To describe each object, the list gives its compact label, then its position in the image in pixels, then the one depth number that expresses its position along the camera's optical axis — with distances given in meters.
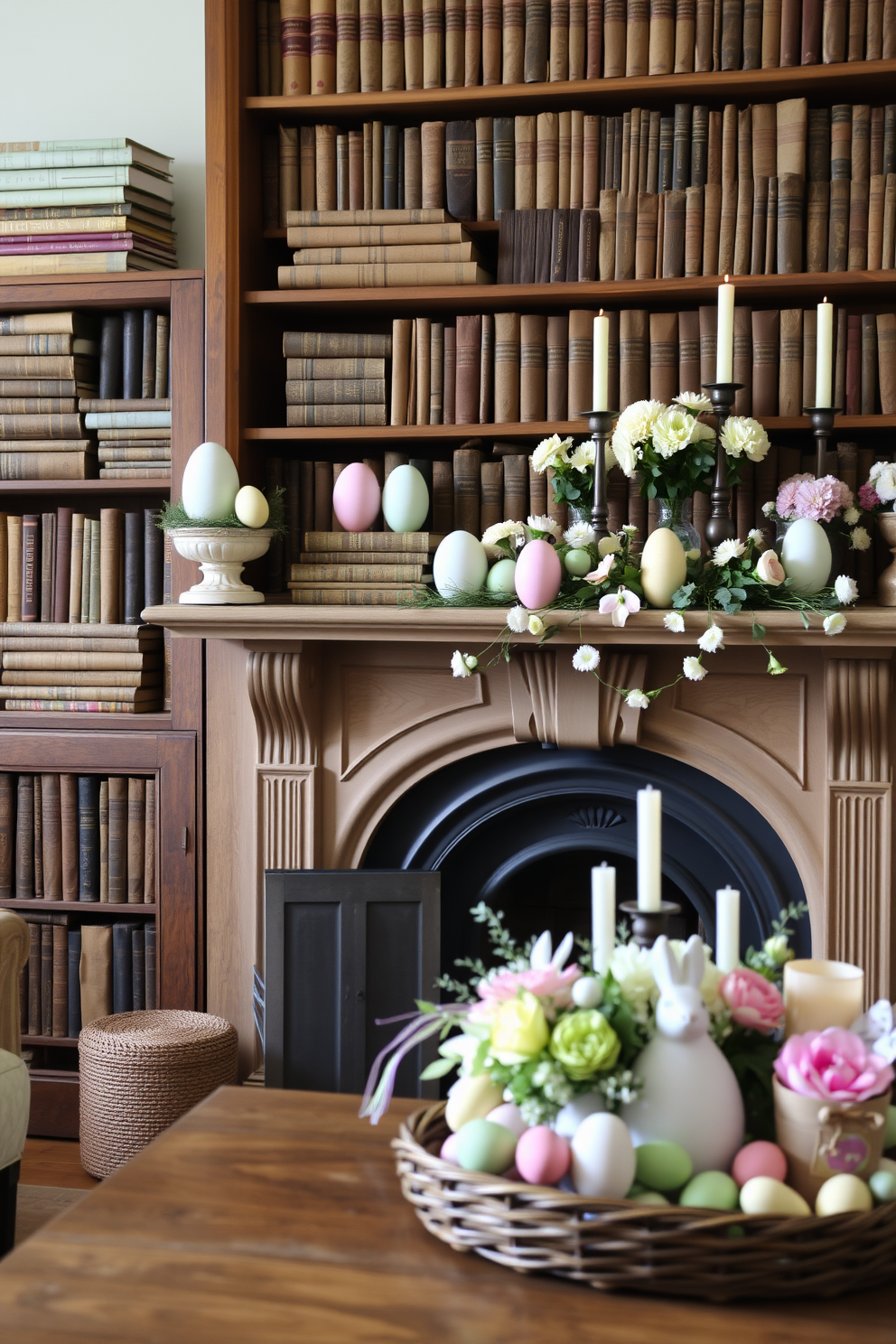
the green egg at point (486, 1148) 1.08
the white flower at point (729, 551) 2.36
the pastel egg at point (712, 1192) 1.02
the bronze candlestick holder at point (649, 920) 1.13
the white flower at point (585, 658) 2.38
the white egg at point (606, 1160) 1.03
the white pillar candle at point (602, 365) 2.43
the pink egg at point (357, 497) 2.66
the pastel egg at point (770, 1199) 1.00
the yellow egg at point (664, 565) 2.36
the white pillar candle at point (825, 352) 2.39
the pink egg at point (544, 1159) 1.04
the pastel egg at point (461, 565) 2.48
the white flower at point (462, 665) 2.46
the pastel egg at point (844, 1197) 1.01
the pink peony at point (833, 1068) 1.03
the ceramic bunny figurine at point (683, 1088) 1.07
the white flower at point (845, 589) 2.29
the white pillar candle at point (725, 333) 2.34
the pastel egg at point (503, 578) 2.48
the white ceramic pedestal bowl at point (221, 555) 2.59
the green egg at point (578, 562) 2.44
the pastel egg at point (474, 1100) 1.16
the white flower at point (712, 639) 2.31
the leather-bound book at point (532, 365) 2.70
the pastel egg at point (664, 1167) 1.05
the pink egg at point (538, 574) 2.38
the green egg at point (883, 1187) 1.03
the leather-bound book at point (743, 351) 2.61
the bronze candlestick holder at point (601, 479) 2.45
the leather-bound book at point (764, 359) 2.60
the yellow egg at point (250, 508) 2.57
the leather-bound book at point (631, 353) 2.64
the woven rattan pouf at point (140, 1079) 2.62
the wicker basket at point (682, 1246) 0.97
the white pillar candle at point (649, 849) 1.13
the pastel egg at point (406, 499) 2.62
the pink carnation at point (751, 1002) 1.13
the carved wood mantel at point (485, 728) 2.51
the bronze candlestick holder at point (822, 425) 2.40
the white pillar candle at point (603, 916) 1.16
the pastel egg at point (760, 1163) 1.04
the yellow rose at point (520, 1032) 1.06
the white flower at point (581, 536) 2.49
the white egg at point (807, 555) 2.35
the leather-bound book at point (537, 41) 2.66
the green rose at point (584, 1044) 1.04
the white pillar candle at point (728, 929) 1.18
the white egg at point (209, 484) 2.59
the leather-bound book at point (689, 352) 2.64
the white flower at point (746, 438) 2.41
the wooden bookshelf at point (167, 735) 2.85
